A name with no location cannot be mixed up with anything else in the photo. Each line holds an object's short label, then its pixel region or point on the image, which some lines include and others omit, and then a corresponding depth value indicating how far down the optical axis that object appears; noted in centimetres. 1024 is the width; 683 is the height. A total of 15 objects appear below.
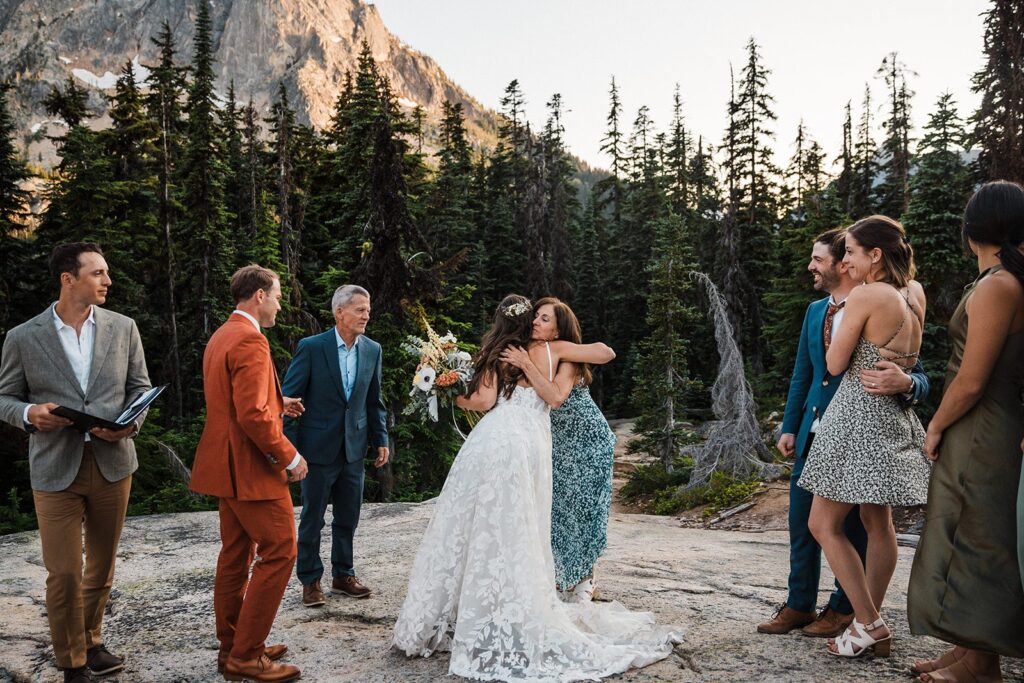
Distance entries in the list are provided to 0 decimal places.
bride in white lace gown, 387
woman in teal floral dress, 494
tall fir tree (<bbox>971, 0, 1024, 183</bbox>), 1368
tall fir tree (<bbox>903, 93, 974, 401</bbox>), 1620
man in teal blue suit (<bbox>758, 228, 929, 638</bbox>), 416
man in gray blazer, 382
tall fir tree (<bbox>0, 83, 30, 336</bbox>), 2156
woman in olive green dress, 299
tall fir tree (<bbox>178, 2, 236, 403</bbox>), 2670
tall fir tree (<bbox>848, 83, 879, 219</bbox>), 3666
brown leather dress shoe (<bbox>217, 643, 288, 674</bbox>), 417
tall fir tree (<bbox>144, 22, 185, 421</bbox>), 2548
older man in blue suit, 539
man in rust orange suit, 377
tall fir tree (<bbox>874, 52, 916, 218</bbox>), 3516
